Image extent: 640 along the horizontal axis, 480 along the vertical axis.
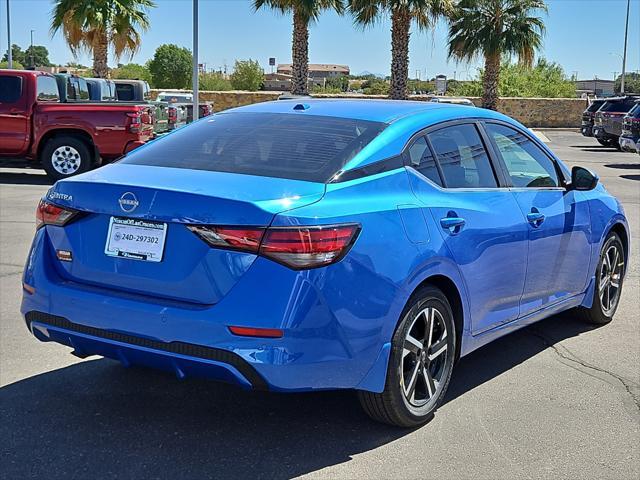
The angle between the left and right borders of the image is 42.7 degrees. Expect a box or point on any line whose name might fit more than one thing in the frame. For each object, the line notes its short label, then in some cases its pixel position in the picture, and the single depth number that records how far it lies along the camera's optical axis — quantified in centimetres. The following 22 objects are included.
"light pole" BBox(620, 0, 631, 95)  5285
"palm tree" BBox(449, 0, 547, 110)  3531
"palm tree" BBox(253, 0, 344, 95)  2864
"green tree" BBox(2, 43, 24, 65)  9730
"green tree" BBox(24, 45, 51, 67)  11410
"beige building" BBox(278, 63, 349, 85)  14694
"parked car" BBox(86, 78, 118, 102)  1962
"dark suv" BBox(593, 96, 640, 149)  2777
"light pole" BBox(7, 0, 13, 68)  3295
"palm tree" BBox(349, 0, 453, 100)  2970
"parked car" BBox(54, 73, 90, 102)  1655
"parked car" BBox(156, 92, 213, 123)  2380
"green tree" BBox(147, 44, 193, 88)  7688
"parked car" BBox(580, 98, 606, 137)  3131
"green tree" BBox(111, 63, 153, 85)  6581
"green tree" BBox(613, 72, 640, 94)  8348
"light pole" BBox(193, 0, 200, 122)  2144
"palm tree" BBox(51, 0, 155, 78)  2783
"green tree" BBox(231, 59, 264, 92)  7088
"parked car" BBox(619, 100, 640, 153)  2041
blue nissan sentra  346
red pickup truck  1475
